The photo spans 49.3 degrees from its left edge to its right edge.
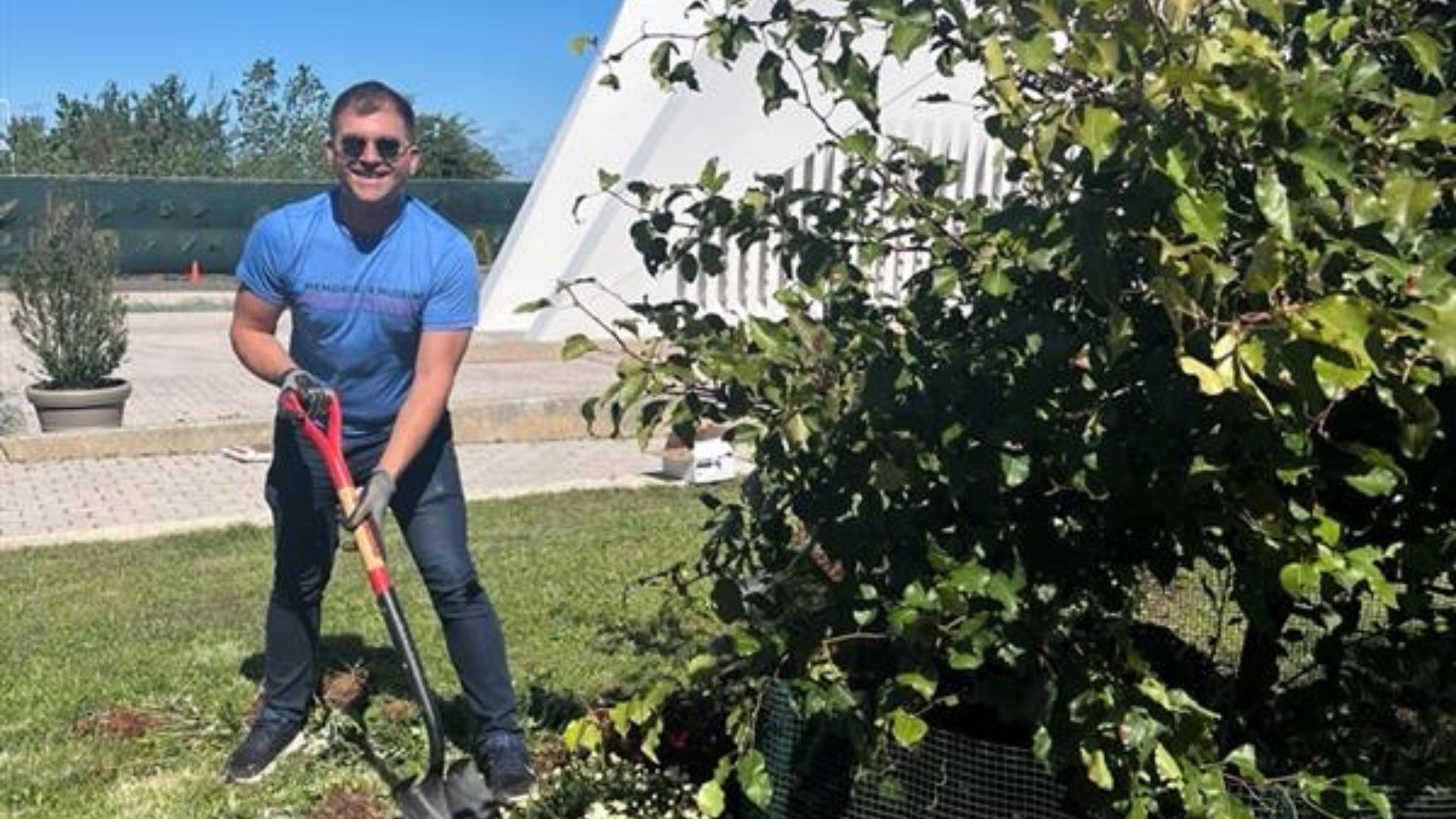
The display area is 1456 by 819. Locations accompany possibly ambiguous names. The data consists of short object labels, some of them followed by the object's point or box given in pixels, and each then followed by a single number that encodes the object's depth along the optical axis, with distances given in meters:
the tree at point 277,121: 46.56
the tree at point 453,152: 49.25
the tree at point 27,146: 38.75
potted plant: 11.25
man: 3.82
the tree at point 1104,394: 1.83
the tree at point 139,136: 38.50
